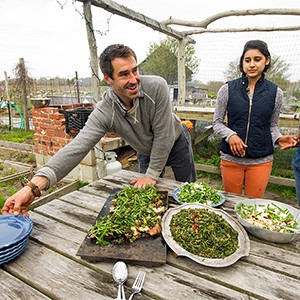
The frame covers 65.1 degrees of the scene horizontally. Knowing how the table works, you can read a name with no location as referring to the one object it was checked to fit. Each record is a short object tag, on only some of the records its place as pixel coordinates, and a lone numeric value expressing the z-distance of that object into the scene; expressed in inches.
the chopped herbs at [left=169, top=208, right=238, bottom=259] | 41.2
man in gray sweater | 62.2
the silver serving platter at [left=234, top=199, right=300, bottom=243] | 44.4
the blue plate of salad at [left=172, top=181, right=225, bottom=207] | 59.1
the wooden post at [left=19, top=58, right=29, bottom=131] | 274.8
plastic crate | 143.1
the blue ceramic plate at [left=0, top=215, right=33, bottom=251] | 41.5
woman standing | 73.1
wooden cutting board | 39.6
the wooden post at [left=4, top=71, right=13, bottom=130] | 310.2
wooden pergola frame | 107.3
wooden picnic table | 34.9
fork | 34.6
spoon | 34.0
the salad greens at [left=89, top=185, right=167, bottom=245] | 44.0
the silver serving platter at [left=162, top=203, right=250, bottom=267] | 39.1
